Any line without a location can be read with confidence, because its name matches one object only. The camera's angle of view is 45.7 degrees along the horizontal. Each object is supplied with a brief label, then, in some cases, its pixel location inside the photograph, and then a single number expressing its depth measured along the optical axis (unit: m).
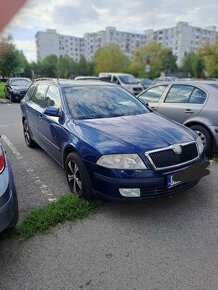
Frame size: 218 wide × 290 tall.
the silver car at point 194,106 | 4.62
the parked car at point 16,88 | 15.21
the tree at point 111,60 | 60.56
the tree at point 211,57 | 35.84
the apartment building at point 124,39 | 92.44
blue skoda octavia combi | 2.77
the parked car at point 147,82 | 26.01
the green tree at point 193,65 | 55.50
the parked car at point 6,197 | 2.21
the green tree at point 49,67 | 73.25
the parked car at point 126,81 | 17.36
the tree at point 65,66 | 72.62
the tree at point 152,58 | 59.72
